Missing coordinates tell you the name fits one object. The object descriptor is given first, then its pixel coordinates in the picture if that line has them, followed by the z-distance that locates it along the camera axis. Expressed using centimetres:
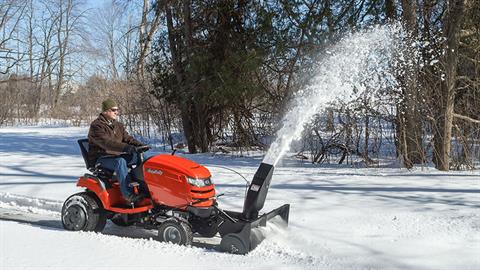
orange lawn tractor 476
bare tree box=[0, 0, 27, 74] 3447
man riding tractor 518
